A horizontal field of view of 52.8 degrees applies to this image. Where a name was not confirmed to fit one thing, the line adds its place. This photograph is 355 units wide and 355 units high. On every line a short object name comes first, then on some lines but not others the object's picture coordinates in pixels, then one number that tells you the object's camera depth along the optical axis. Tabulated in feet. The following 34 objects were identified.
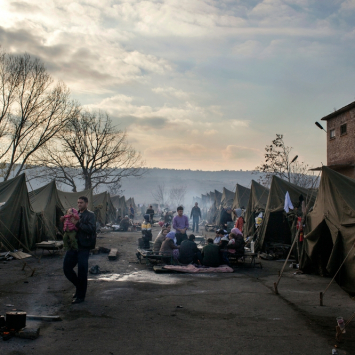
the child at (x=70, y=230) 21.18
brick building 82.07
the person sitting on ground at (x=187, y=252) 34.99
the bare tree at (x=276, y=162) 104.99
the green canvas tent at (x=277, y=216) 47.11
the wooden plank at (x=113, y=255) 40.32
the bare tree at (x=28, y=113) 76.83
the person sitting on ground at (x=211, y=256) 34.19
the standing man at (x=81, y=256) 21.01
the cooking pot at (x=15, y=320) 15.14
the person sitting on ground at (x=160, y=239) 38.17
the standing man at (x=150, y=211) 85.12
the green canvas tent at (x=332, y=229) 25.51
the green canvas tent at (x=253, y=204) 58.13
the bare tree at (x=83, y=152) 106.52
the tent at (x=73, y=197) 70.02
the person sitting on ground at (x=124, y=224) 87.68
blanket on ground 32.40
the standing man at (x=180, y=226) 41.88
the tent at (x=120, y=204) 129.18
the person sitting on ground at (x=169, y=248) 35.63
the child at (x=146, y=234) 46.47
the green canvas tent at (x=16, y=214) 43.52
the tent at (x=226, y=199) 98.14
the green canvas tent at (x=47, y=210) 51.57
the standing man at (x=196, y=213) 76.12
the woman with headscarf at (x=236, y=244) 36.06
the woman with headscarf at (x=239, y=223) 53.93
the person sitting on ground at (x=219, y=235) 38.16
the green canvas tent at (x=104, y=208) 91.76
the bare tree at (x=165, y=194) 413.43
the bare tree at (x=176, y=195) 324.56
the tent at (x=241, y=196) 80.12
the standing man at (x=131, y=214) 119.75
